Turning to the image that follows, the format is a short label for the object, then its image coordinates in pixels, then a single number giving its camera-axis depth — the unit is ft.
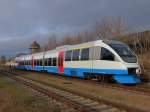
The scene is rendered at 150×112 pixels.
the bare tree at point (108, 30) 78.82
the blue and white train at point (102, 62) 26.84
